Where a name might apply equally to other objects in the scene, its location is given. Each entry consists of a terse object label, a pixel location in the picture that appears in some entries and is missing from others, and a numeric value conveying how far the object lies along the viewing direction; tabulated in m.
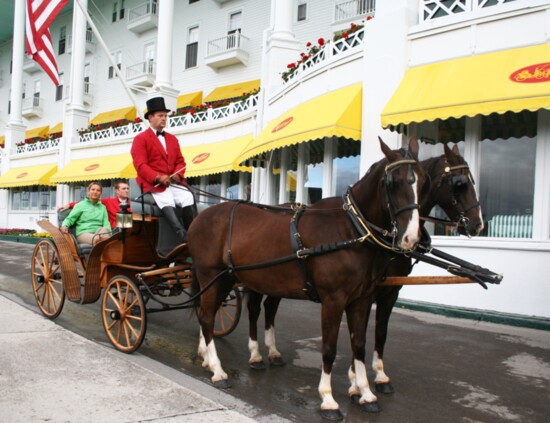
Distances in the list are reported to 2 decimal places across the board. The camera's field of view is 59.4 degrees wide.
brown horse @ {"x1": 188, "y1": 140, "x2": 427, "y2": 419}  3.69
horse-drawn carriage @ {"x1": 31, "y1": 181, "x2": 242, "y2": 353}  5.53
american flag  13.80
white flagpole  12.79
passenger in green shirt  6.83
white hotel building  7.42
